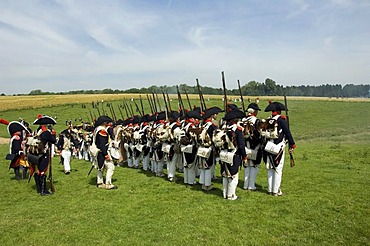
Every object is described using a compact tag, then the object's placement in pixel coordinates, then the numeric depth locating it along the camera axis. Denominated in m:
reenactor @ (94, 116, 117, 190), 10.80
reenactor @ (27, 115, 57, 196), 10.20
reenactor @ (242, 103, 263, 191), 9.49
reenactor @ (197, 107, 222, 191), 9.44
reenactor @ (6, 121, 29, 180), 12.80
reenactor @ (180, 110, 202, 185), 10.23
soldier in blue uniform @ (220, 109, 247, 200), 8.63
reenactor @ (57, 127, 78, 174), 14.79
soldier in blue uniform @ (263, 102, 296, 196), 8.80
